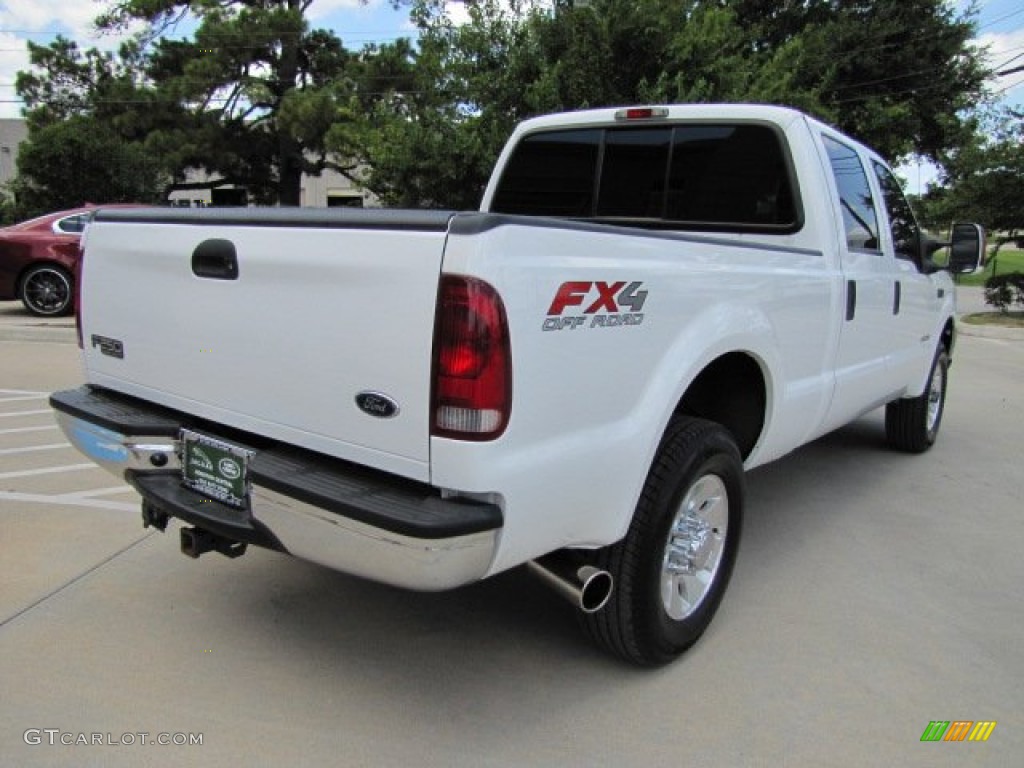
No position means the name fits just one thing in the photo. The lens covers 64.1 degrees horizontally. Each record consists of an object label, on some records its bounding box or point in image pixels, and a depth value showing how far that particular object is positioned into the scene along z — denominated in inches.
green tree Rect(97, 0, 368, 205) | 902.4
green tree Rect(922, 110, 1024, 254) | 589.9
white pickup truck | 81.7
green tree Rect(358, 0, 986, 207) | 442.9
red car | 443.5
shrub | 620.4
